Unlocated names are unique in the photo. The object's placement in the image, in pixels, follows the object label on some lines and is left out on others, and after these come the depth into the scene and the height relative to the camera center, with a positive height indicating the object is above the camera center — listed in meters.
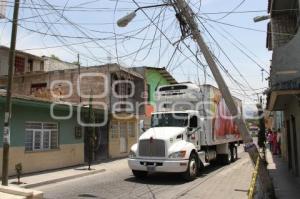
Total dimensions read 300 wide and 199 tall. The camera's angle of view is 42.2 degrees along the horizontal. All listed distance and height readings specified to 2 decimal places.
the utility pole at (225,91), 10.16 +1.22
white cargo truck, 14.44 +0.19
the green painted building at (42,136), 16.52 +0.11
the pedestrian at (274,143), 28.72 -0.49
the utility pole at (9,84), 12.68 +1.81
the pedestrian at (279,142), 27.85 -0.37
